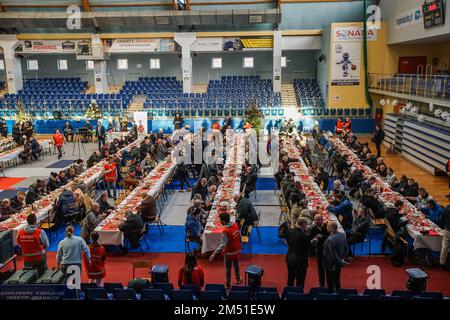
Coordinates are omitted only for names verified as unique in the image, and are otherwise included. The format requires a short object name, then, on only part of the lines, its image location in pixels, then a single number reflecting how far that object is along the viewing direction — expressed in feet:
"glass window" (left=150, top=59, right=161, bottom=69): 114.42
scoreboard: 60.34
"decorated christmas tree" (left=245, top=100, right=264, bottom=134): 67.41
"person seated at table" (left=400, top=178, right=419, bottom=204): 40.16
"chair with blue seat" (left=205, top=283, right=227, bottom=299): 22.36
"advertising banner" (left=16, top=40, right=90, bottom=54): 104.73
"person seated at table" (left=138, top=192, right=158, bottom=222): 36.24
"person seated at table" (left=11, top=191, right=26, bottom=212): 38.83
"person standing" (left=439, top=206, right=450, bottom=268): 29.63
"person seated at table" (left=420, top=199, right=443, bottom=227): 35.60
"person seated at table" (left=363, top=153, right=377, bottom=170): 51.47
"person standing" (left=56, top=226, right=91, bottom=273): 25.82
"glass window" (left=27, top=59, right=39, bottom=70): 118.01
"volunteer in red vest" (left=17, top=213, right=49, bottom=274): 27.35
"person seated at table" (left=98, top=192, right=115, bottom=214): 36.83
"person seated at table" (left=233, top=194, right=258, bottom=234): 33.83
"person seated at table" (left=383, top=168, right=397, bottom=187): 44.21
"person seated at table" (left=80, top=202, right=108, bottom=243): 32.71
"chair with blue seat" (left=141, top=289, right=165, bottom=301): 21.39
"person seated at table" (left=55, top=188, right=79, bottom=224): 38.01
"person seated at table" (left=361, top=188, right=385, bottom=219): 35.86
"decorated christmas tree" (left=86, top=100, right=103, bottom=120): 92.48
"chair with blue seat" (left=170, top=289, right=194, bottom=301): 21.22
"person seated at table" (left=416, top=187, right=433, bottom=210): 36.81
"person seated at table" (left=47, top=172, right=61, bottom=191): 44.91
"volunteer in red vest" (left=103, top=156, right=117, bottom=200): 47.37
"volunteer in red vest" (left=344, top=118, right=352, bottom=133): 77.92
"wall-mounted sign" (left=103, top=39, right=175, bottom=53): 102.73
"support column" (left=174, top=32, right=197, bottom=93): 102.01
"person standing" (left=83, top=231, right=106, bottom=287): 26.03
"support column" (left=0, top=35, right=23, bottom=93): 105.60
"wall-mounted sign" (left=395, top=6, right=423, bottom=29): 70.71
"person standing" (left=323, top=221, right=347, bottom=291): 24.95
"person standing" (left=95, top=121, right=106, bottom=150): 73.41
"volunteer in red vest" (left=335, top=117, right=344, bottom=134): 77.60
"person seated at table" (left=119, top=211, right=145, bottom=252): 32.63
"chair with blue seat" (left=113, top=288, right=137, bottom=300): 21.45
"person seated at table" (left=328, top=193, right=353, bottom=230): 33.68
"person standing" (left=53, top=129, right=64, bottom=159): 69.26
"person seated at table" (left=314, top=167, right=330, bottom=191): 45.34
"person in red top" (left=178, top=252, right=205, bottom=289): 23.18
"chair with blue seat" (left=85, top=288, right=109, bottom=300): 21.74
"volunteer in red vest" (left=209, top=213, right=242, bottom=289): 26.89
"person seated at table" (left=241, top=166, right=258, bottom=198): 44.45
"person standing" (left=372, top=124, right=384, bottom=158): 65.57
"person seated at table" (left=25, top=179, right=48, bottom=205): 40.61
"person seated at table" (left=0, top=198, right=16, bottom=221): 36.06
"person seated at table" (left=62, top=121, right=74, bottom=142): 85.54
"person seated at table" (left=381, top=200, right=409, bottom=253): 31.91
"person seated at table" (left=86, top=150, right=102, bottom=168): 54.60
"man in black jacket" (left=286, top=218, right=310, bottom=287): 25.04
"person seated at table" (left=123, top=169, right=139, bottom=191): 44.86
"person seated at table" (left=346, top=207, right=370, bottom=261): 31.89
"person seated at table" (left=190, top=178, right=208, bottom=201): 40.32
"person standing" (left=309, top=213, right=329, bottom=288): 27.17
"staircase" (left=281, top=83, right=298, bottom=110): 100.58
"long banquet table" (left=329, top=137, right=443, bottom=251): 30.78
